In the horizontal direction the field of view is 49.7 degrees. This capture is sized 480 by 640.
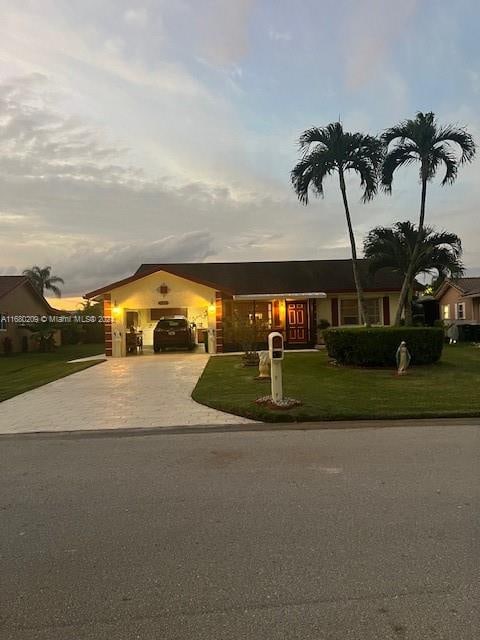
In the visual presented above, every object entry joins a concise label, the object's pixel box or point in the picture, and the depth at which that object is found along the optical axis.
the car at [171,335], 23.58
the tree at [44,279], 45.03
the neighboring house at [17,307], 28.50
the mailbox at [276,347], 8.73
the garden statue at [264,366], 12.66
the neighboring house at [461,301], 30.25
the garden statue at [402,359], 12.81
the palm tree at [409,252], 20.88
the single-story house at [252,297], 22.08
